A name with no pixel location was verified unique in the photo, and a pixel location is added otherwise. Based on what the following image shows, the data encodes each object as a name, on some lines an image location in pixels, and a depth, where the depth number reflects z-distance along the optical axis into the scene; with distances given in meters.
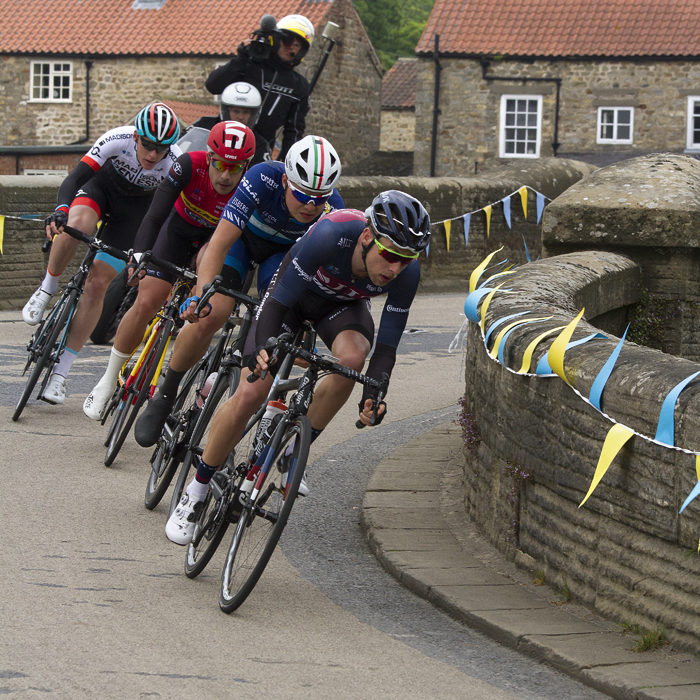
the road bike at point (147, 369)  13.96
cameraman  23.89
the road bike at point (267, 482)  9.24
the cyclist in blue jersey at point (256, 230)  11.41
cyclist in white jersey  16.08
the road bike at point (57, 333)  16.22
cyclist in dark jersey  9.63
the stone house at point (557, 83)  69.69
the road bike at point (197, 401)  11.66
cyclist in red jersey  13.45
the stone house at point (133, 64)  75.62
